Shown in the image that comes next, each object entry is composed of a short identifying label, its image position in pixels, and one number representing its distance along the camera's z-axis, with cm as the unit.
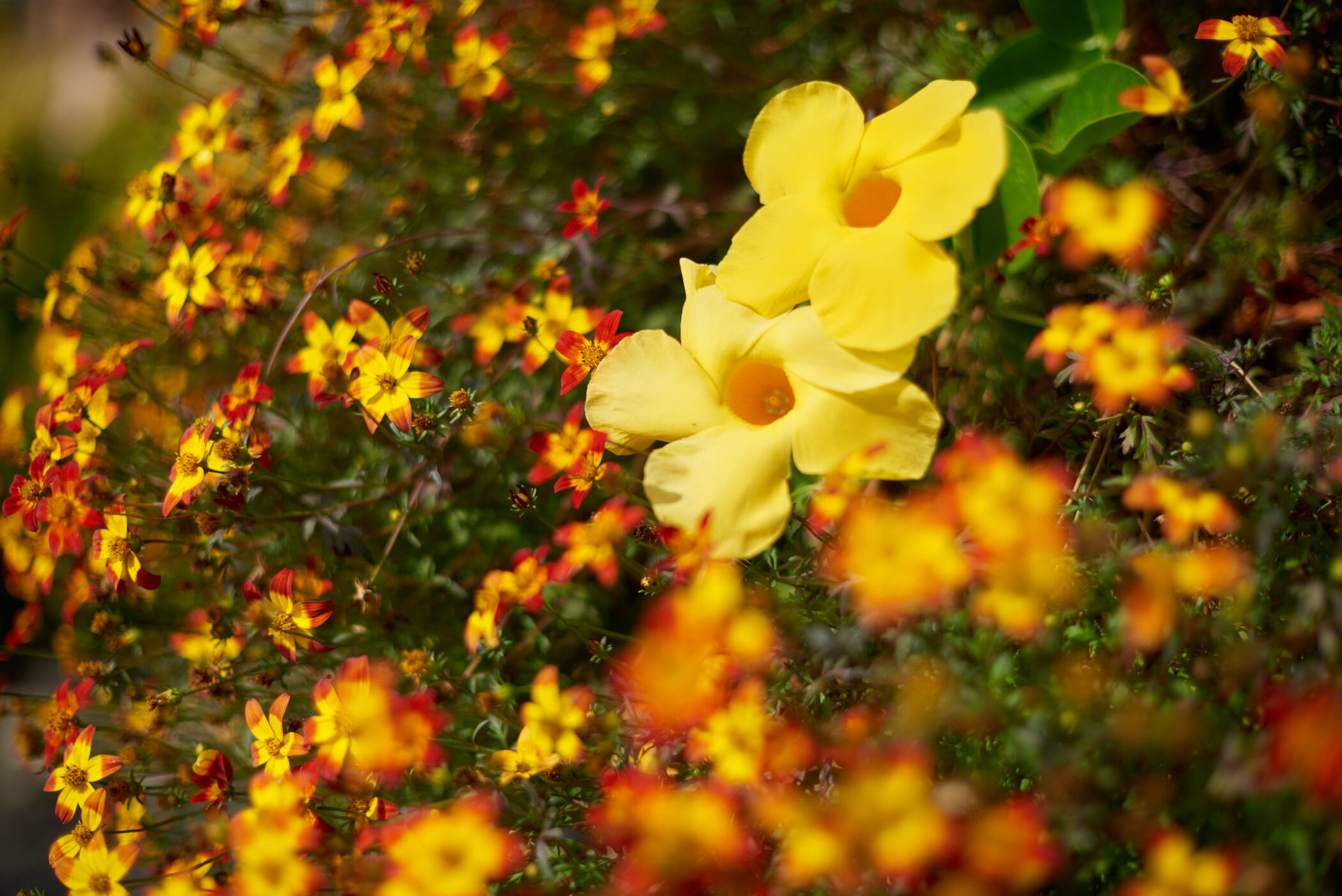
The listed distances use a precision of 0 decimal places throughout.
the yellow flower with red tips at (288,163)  61
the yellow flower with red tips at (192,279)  59
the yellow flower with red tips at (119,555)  57
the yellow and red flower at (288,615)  56
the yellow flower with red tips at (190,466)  56
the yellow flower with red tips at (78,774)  55
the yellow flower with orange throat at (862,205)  52
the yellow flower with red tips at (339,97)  60
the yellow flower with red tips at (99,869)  54
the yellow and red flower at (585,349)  56
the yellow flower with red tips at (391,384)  56
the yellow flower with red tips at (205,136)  62
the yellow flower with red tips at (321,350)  57
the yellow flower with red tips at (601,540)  54
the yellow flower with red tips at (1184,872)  45
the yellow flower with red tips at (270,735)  55
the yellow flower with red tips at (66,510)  57
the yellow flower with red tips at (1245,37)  54
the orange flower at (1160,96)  53
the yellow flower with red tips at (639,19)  61
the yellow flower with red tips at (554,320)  58
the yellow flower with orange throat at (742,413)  52
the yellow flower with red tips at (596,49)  61
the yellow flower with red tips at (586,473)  54
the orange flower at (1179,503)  50
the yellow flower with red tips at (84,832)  55
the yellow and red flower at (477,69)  62
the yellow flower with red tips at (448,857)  49
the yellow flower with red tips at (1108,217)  50
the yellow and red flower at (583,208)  59
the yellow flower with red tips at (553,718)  53
